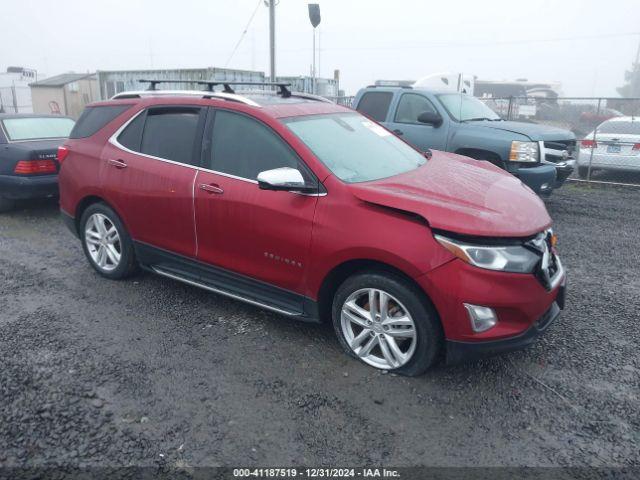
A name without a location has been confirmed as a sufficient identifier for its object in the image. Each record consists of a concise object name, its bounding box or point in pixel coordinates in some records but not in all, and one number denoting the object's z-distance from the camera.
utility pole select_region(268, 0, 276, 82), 11.72
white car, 9.91
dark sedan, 6.90
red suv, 3.02
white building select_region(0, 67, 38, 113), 28.52
